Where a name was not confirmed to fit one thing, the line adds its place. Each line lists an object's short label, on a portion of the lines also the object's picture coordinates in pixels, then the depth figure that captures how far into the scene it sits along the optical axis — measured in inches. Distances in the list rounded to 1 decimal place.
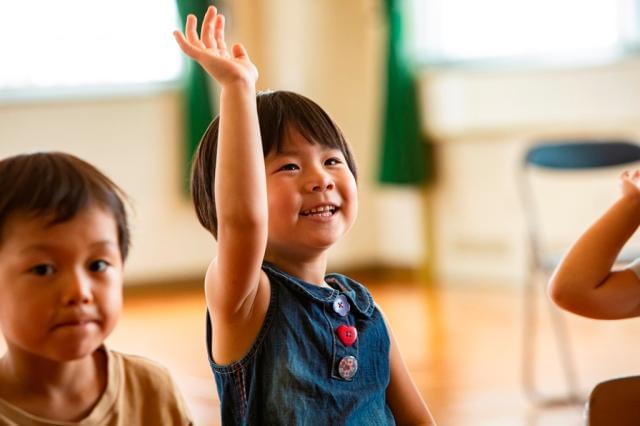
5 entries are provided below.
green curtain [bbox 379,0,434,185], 415.7
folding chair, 234.2
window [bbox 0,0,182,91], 398.9
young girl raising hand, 84.1
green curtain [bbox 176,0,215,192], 417.2
